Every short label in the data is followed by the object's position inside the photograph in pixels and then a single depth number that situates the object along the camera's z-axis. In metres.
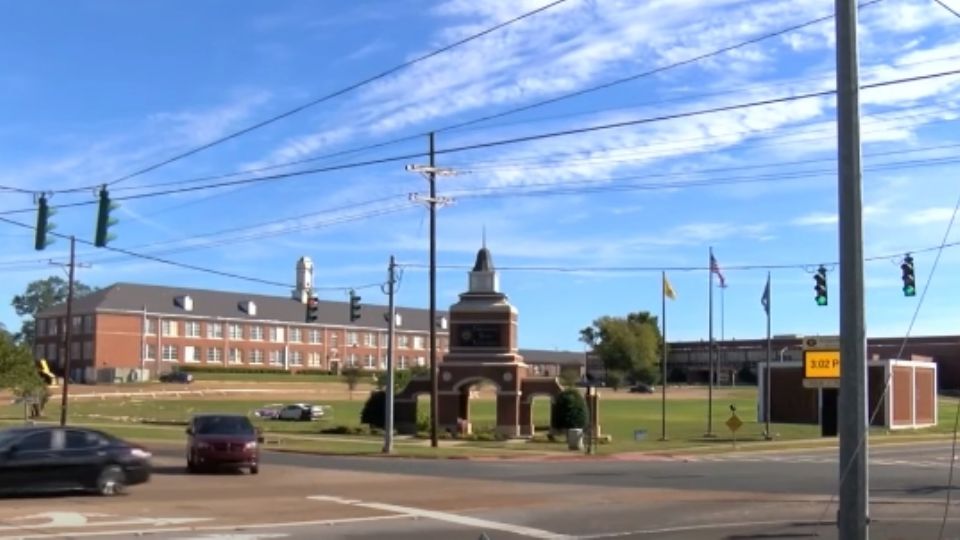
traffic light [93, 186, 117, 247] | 24.44
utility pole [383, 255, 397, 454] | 44.16
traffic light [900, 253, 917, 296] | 34.73
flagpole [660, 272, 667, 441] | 58.85
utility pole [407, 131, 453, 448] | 47.00
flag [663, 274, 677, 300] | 59.12
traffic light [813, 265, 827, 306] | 38.09
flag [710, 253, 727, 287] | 57.69
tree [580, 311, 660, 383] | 171.25
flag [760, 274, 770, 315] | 59.34
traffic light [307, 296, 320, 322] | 40.50
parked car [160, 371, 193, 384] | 118.56
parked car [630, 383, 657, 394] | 158.62
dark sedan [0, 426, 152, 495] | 22.02
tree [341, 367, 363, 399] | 108.56
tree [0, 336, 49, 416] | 62.03
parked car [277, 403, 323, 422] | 81.12
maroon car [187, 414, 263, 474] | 30.05
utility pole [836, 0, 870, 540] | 9.41
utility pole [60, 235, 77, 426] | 60.31
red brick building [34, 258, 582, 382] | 127.77
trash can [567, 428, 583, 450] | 48.69
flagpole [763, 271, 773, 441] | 58.16
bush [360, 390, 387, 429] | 63.88
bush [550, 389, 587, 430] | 57.72
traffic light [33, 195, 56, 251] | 25.30
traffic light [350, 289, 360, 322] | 43.19
